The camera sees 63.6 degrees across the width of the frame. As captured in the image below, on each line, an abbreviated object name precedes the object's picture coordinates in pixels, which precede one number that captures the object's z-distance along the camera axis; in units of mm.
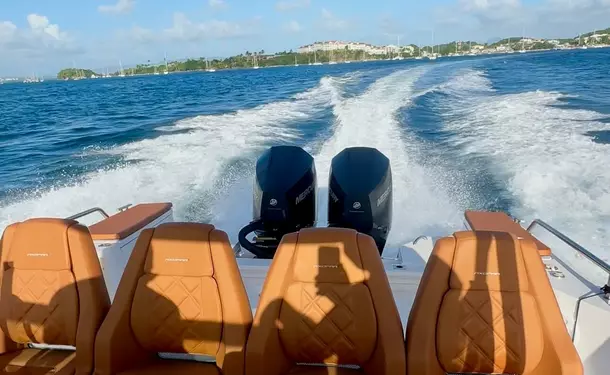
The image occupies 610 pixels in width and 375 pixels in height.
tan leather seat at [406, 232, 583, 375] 2158
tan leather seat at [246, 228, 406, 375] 2229
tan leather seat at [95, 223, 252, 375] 2363
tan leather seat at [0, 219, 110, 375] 2521
